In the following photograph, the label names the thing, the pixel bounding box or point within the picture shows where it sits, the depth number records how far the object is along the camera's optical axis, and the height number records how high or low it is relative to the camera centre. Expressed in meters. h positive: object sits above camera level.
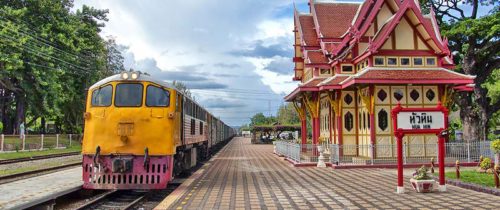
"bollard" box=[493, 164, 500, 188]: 10.66 -1.09
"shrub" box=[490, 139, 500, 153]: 12.39 -0.38
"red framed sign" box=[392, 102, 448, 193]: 11.12 +0.24
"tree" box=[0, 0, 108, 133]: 29.58 +6.03
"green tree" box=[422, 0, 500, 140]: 24.55 +4.54
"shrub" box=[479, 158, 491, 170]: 12.82 -0.94
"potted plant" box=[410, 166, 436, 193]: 10.74 -1.26
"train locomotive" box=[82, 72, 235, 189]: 10.78 -0.02
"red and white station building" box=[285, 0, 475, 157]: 18.50 +2.55
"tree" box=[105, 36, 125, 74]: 51.35 +9.35
